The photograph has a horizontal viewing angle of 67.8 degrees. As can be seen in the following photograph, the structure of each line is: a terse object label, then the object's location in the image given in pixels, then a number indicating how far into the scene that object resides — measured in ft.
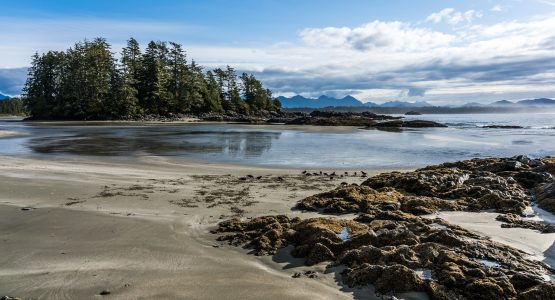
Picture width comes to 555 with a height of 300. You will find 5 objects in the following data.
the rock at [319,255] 19.95
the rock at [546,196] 30.79
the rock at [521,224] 25.14
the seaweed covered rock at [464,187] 31.35
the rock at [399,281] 16.55
